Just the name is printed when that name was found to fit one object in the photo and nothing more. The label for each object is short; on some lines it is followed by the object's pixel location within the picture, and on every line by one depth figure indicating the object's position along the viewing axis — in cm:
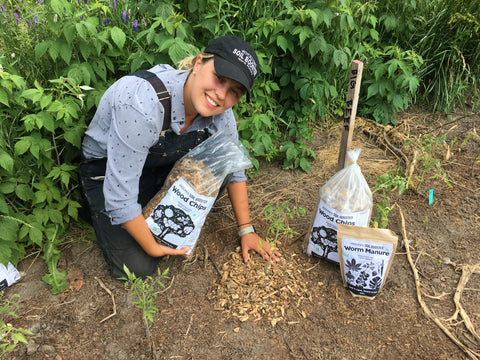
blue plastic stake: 257
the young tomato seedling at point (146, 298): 158
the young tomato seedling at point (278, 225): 201
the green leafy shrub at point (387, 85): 308
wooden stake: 198
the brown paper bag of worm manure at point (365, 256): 176
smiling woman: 159
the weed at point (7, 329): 132
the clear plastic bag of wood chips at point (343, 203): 189
